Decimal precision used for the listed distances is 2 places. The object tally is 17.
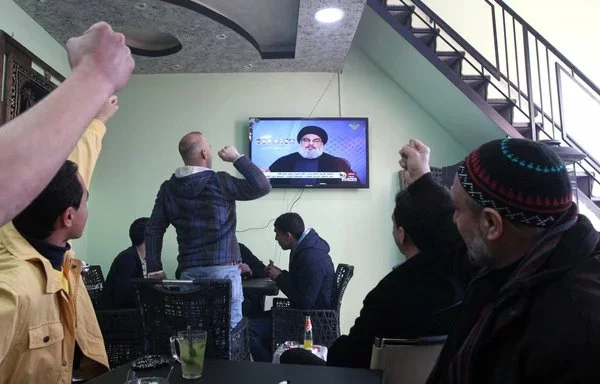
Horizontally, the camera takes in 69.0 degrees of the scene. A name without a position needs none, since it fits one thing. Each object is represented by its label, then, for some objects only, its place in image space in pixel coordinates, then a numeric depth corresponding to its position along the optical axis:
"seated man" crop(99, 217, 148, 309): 2.92
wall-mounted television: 4.57
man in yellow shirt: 1.07
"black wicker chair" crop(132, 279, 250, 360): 1.78
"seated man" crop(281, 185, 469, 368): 1.37
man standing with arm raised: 2.35
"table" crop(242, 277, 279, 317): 3.08
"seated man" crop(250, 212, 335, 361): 2.75
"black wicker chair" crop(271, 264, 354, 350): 2.65
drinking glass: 1.13
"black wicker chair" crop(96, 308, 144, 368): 2.53
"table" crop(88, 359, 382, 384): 1.08
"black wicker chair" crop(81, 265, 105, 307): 3.36
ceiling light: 3.39
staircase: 3.74
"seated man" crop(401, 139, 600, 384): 0.74
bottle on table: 2.27
